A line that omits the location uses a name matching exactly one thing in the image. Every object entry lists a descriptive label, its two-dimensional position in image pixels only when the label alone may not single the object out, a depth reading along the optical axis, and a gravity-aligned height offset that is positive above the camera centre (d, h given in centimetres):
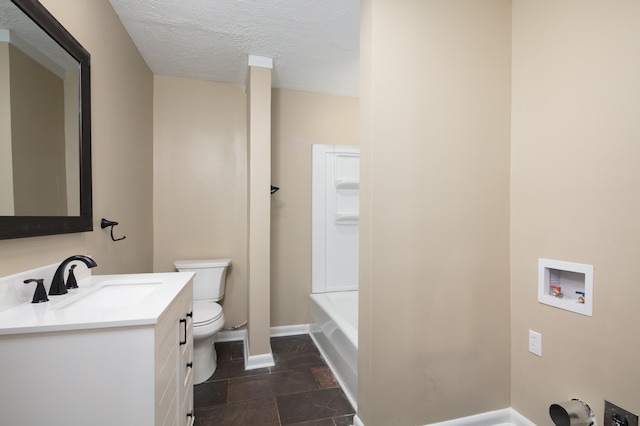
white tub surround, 294 -10
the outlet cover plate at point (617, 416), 107 -81
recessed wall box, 121 -36
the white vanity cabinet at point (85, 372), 78 -47
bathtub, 184 -98
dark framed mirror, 95 +33
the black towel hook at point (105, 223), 155 -8
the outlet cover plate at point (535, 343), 142 -69
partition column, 225 -2
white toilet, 204 -80
